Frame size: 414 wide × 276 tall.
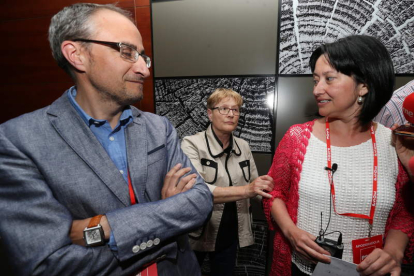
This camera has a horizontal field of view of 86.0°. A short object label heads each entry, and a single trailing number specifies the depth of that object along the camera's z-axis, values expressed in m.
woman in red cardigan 1.13
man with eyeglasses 0.82
